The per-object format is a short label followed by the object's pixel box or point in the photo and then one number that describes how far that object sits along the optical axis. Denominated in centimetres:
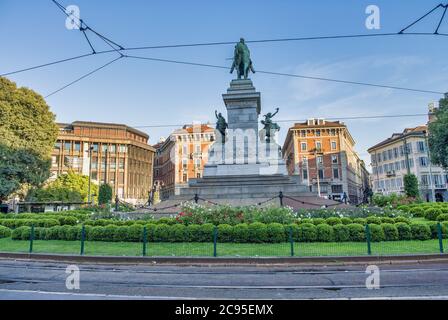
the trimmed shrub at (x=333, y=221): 1407
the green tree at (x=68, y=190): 4288
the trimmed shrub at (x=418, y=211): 2138
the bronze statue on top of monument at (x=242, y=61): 2780
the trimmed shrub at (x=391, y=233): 1275
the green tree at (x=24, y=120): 3714
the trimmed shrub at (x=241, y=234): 1291
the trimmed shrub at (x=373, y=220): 1397
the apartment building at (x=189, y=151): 8525
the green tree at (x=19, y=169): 3544
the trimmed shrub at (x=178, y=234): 1320
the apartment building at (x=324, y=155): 7450
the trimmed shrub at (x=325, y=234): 1261
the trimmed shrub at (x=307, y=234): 1266
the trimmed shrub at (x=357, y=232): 1265
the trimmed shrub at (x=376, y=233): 1256
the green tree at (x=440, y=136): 3195
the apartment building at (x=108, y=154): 7950
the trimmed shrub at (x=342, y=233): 1263
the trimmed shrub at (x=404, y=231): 1283
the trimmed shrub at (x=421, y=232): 1282
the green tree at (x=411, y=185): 3375
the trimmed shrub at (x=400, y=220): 1434
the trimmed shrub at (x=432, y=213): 1866
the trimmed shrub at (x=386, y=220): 1418
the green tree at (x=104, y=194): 3672
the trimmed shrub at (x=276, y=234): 1270
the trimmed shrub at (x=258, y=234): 1277
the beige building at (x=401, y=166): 6631
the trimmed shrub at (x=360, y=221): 1362
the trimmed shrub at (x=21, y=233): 1515
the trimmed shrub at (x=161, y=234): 1332
